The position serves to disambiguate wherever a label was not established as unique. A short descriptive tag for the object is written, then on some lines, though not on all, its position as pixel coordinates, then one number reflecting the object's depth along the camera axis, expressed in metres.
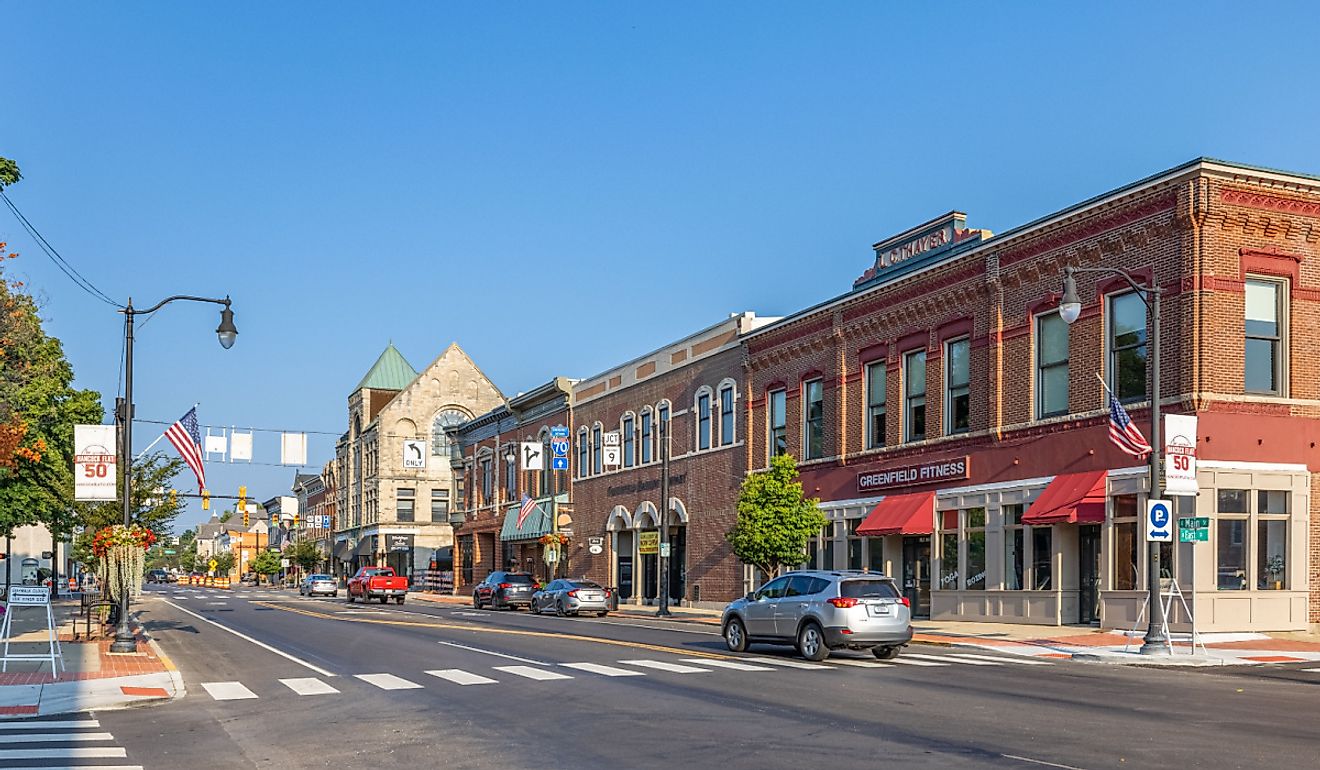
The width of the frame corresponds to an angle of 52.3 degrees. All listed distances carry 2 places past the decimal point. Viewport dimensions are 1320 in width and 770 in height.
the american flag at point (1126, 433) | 27.12
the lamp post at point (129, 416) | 25.80
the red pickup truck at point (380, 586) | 64.88
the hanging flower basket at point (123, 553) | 28.52
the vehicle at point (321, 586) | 76.44
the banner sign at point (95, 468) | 25.48
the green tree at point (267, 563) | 133.50
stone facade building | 99.38
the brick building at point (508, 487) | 66.69
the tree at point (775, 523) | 38.62
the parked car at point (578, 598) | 45.91
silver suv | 23.16
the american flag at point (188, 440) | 38.06
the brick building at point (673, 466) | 49.06
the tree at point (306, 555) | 116.47
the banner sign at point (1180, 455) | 25.22
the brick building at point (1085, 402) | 28.45
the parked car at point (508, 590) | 54.66
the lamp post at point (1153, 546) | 24.20
